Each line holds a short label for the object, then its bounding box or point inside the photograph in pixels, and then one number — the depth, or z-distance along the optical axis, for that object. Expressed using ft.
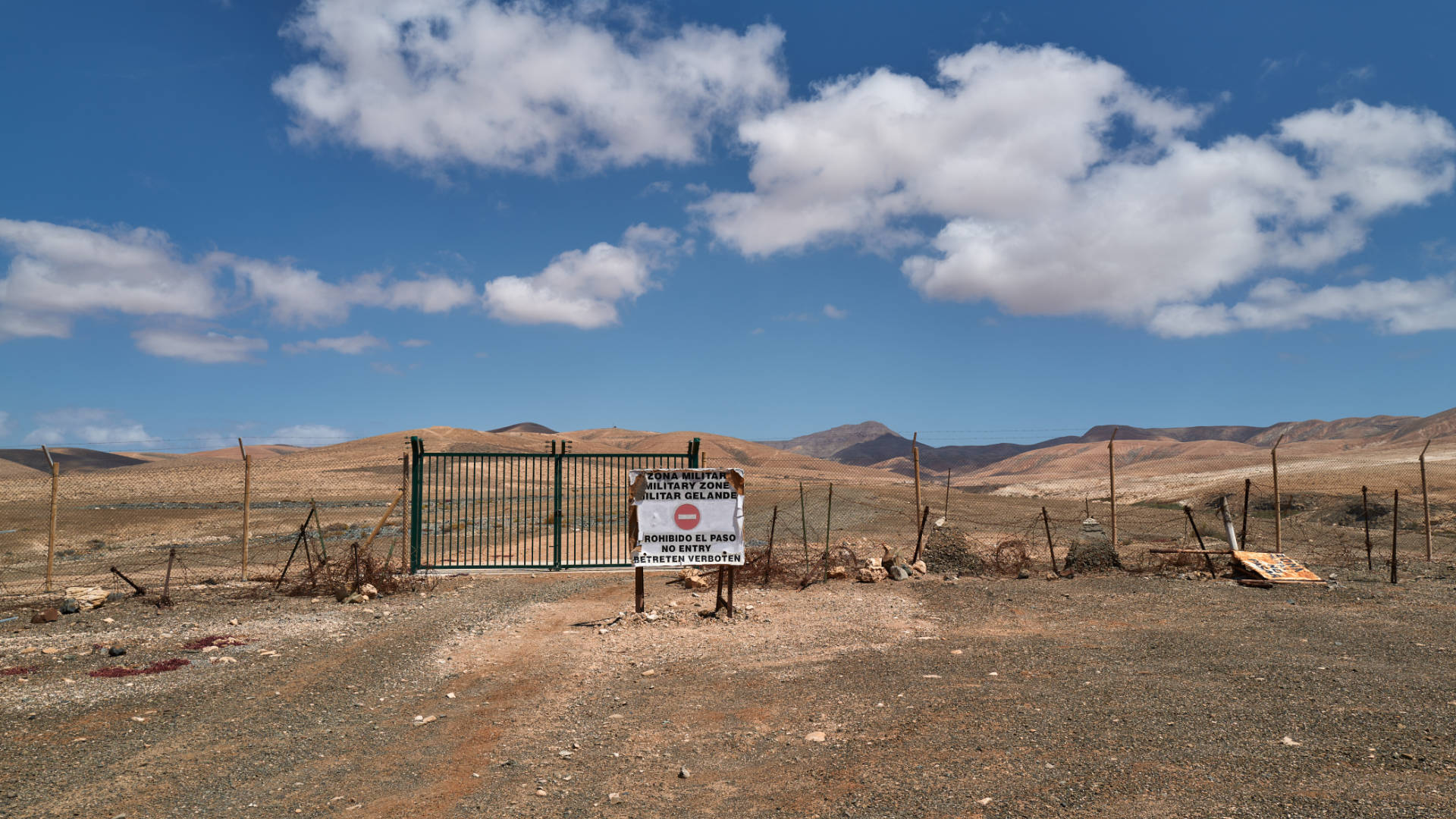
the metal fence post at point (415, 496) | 50.78
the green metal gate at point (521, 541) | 52.06
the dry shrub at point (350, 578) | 43.80
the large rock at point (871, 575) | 49.34
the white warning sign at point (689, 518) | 39.04
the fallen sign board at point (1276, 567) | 45.60
